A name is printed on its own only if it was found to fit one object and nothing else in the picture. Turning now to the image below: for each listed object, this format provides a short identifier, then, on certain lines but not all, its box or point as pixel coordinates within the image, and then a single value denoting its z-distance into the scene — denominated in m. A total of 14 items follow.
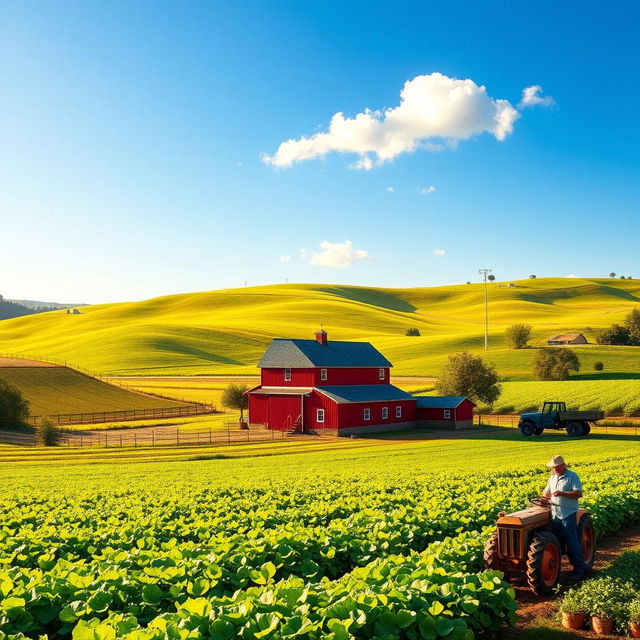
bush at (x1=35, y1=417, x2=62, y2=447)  57.56
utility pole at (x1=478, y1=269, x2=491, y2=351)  133.59
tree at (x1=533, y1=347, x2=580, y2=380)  100.06
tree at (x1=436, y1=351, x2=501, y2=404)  76.69
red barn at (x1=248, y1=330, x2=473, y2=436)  67.81
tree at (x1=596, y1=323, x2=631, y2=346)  129.25
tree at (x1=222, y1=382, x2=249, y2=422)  83.00
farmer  13.73
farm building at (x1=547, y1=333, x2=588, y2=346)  131.62
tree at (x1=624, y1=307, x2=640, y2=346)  128.60
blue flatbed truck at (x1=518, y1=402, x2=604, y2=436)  59.62
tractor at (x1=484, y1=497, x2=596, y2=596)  12.73
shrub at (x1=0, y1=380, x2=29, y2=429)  69.06
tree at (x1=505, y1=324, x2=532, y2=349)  129.62
